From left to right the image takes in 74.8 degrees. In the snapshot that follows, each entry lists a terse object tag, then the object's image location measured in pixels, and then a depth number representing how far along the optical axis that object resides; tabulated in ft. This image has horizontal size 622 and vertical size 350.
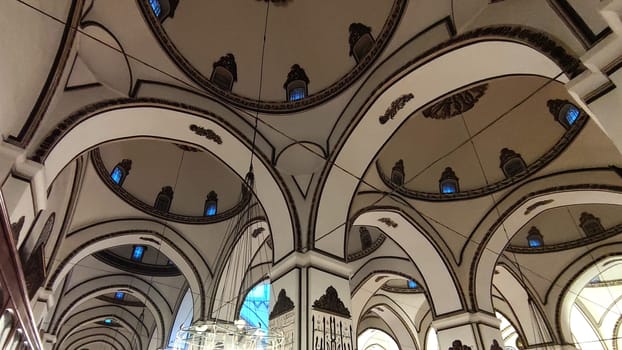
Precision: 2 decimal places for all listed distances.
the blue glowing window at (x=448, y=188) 29.89
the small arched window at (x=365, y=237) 36.52
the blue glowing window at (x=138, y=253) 41.76
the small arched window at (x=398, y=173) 28.73
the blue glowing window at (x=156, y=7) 19.42
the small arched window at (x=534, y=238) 35.96
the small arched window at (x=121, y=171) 30.27
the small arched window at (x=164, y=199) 32.94
